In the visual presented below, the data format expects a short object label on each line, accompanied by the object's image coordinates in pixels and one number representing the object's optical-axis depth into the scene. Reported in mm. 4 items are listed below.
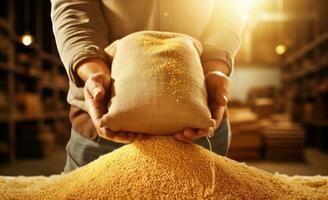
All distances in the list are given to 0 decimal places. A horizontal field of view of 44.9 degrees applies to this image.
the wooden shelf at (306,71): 5232
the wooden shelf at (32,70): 4266
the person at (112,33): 1041
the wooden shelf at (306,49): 5356
